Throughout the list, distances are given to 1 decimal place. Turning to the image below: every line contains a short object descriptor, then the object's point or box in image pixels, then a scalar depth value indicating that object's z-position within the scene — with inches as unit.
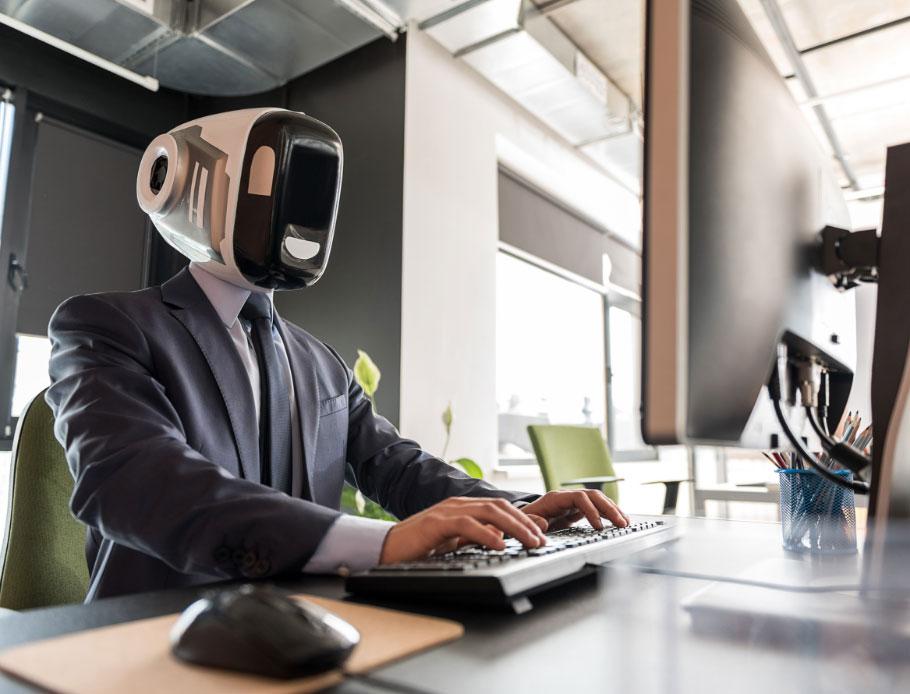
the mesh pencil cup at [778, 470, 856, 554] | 34.4
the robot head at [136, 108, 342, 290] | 40.5
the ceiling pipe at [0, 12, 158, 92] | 106.6
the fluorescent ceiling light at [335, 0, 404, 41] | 122.9
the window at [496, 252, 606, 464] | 172.9
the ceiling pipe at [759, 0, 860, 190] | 132.4
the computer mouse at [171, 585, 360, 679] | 16.3
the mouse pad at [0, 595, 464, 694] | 16.1
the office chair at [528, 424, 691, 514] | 96.9
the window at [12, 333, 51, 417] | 127.1
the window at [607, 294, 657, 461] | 221.9
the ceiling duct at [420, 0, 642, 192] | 135.2
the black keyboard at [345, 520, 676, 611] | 22.4
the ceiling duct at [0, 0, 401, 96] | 116.6
